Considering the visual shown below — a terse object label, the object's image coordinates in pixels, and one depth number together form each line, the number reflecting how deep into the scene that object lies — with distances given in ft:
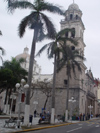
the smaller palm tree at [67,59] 75.22
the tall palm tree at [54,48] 68.53
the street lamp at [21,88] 48.73
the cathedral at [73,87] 121.19
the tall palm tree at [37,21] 54.95
